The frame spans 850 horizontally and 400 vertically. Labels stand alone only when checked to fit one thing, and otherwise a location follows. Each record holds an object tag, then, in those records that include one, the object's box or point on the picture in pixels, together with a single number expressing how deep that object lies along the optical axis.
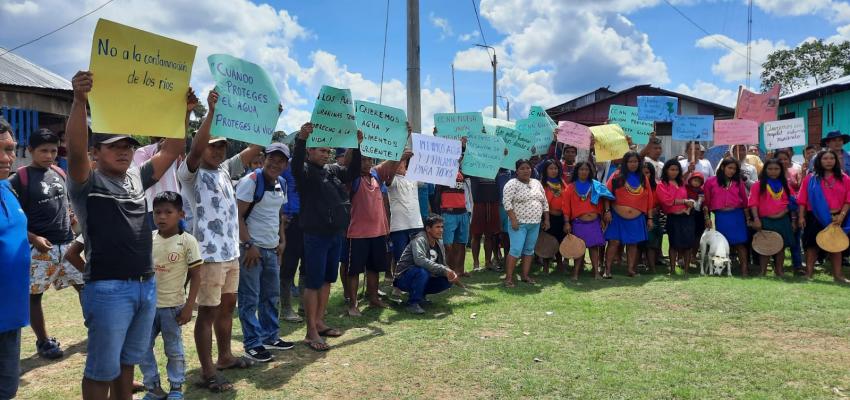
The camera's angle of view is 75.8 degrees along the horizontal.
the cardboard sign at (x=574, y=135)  8.77
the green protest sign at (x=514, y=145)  8.37
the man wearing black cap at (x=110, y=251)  2.84
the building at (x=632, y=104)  22.58
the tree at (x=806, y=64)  32.50
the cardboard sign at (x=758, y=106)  9.50
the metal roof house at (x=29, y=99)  12.12
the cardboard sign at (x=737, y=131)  9.19
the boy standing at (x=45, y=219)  4.65
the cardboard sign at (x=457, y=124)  7.80
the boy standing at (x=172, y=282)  3.58
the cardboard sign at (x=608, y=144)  8.64
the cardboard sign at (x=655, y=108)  9.33
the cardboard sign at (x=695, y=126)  9.30
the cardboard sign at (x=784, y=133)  9.28
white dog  8.13
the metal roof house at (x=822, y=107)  14.88
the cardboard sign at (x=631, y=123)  9.02
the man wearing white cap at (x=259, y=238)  4.56
